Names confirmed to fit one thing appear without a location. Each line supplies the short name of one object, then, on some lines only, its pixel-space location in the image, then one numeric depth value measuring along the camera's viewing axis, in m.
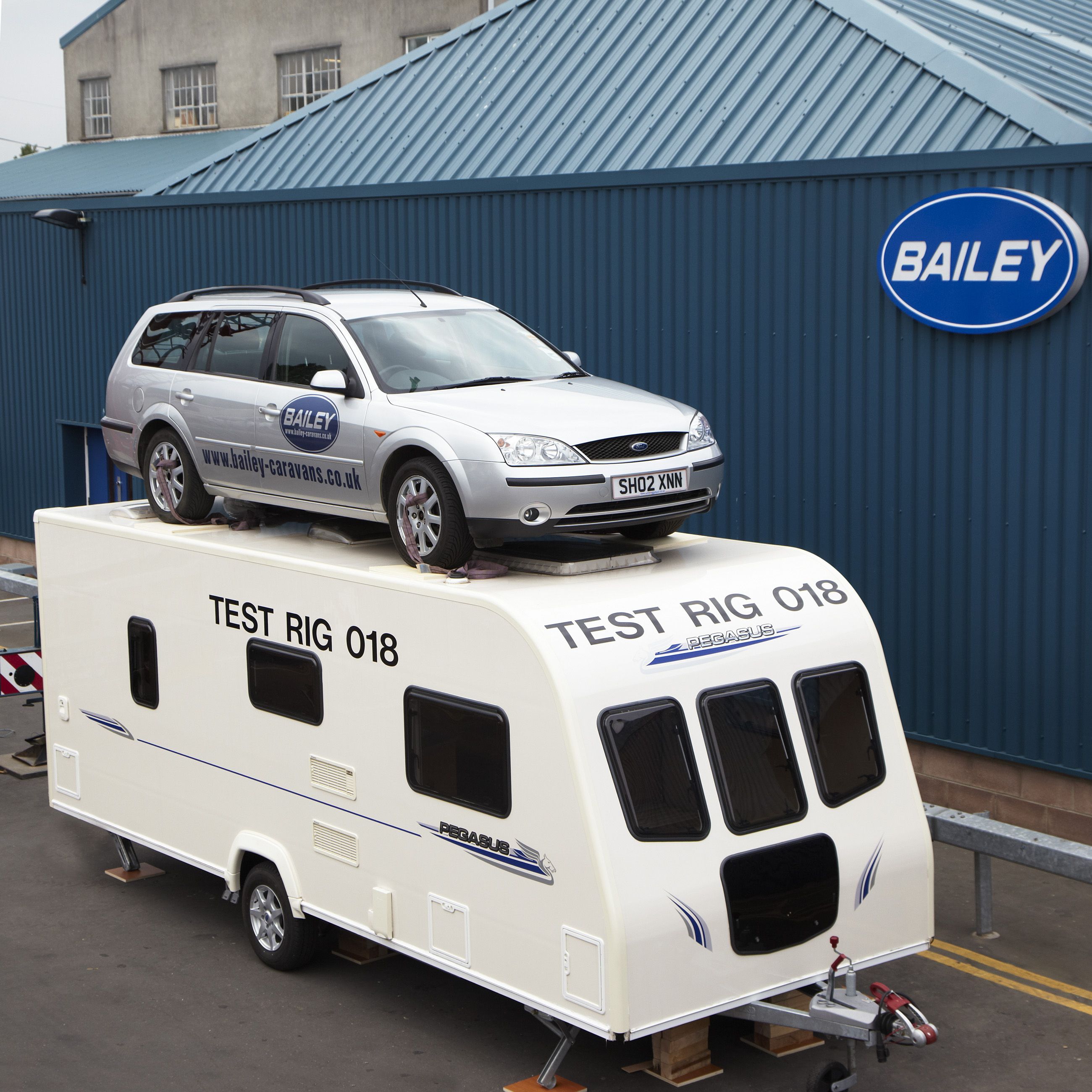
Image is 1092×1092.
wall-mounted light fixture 18.78
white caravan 6.62
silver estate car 7.71
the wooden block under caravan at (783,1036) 7.49
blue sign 10.19
